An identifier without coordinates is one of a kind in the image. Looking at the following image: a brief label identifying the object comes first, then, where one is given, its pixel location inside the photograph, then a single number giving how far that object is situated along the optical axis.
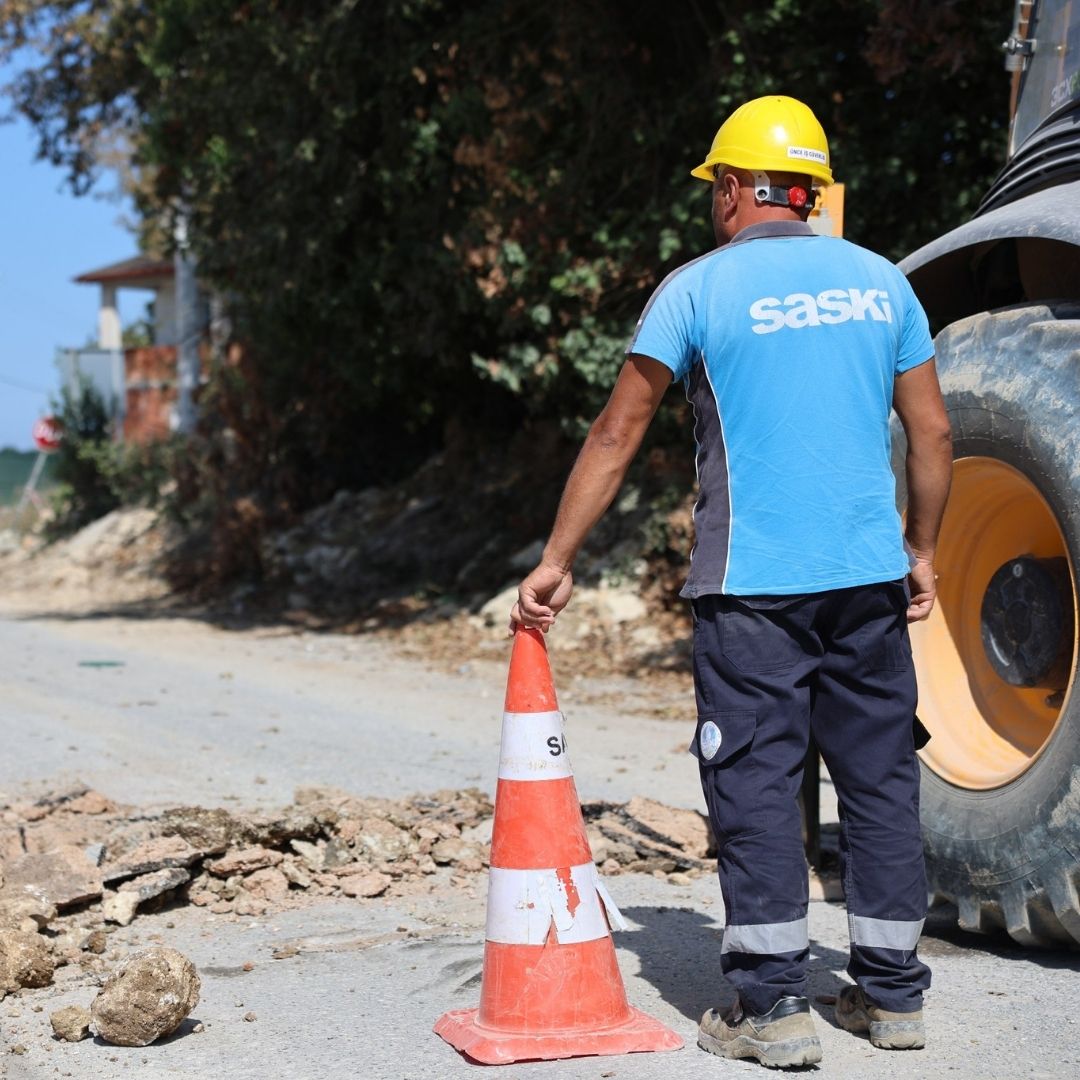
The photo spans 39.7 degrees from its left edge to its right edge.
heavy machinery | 3.59
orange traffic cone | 3.31
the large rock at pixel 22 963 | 3.72
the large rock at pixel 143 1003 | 3.34
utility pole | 26.39
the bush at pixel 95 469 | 25.59
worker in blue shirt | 3.23
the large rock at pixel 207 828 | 4.75
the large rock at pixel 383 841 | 4.97
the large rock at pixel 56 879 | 4.34
